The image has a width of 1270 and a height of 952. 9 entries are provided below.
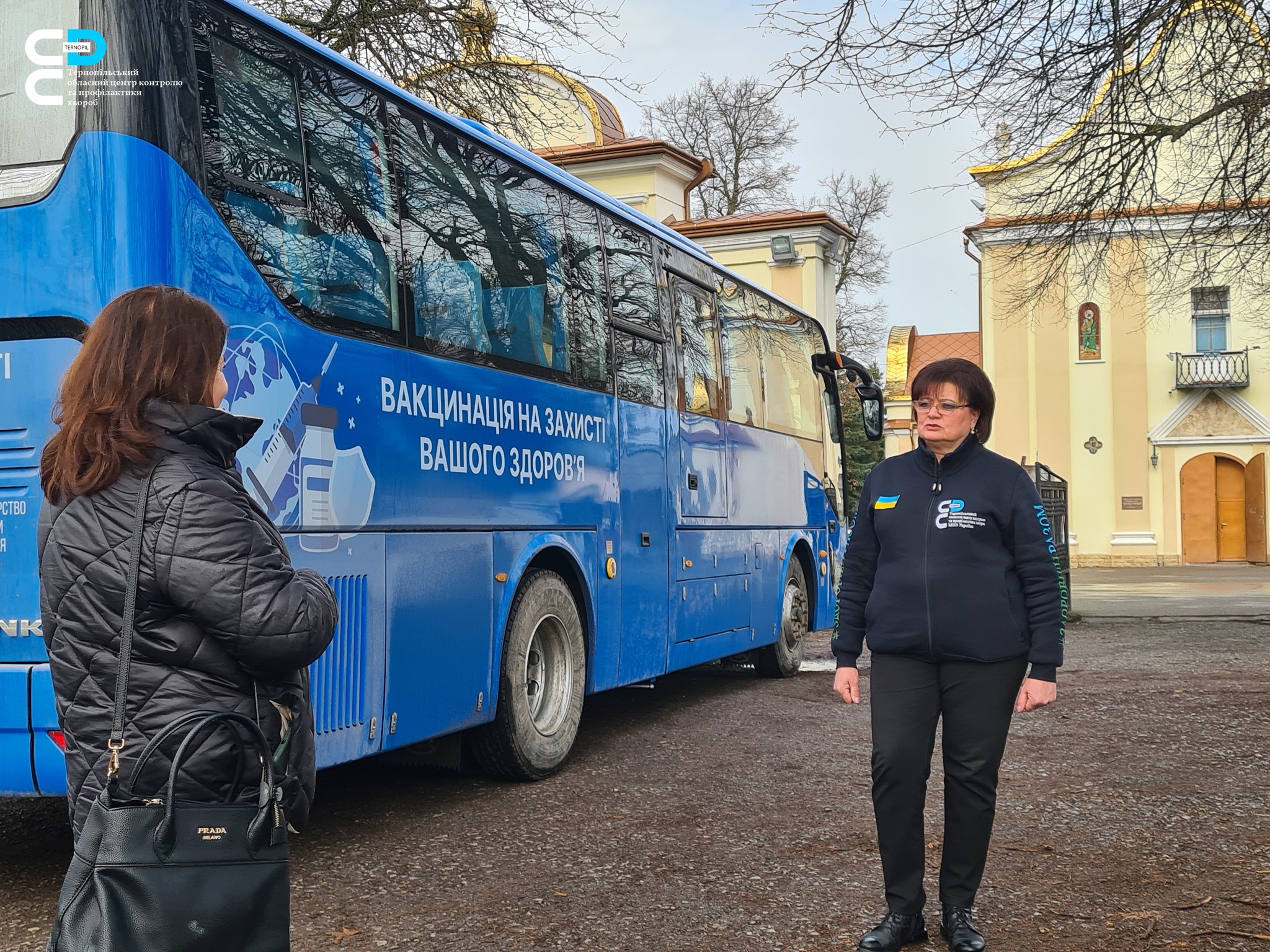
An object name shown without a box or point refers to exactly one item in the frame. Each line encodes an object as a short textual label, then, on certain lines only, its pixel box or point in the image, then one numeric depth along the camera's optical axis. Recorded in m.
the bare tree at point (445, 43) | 13.23
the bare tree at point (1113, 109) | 8.41
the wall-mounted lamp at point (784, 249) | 26.25
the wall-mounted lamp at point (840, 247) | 27.38
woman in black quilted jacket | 2.47
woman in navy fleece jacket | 4.16
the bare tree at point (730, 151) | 36.16
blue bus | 4.43
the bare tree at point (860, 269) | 41.09
